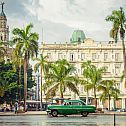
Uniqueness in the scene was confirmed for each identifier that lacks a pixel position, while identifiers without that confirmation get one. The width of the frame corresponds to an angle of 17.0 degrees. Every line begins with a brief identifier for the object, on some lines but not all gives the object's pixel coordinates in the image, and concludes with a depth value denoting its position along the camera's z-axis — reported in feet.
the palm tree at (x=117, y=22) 182.09
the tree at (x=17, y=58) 212.23
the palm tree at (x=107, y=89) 245.24
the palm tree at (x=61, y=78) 229.58
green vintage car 143.74
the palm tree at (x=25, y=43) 212.02
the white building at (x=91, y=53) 354.95
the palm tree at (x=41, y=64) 271.33
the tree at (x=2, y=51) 223.71
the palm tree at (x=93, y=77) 245.90
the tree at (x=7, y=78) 236.63
